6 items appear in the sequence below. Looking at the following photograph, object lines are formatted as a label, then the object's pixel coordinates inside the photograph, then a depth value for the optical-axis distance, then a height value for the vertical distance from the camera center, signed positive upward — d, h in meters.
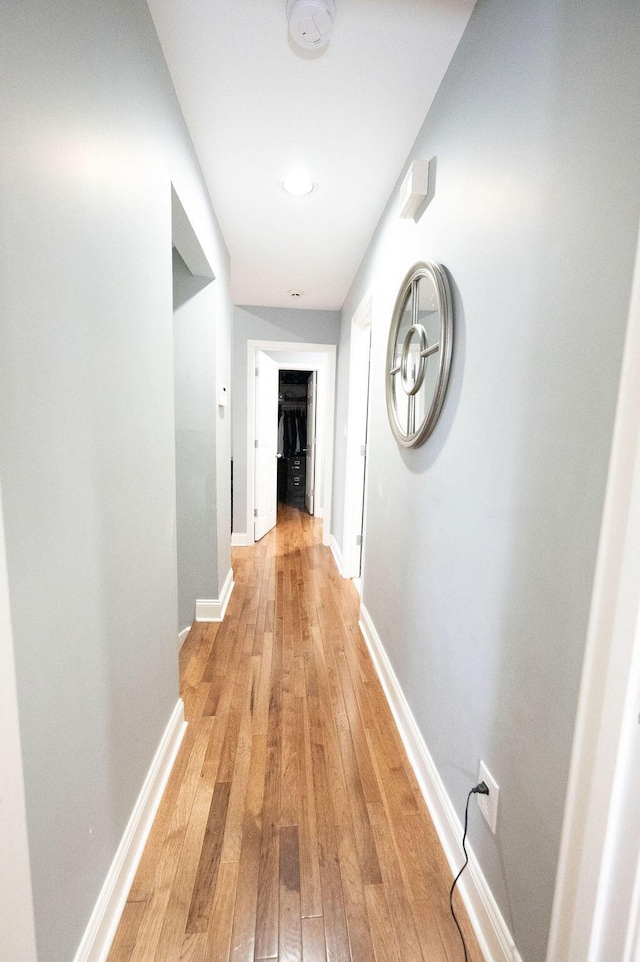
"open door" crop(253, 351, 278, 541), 3.97 -0.16
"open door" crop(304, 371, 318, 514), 5.33 -0.23
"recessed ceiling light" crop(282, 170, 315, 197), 1.86 +1.24
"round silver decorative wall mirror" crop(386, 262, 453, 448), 1.23 +0.30
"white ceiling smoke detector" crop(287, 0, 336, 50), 1.07 +1.19
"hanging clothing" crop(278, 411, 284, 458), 6.75 -0.11
